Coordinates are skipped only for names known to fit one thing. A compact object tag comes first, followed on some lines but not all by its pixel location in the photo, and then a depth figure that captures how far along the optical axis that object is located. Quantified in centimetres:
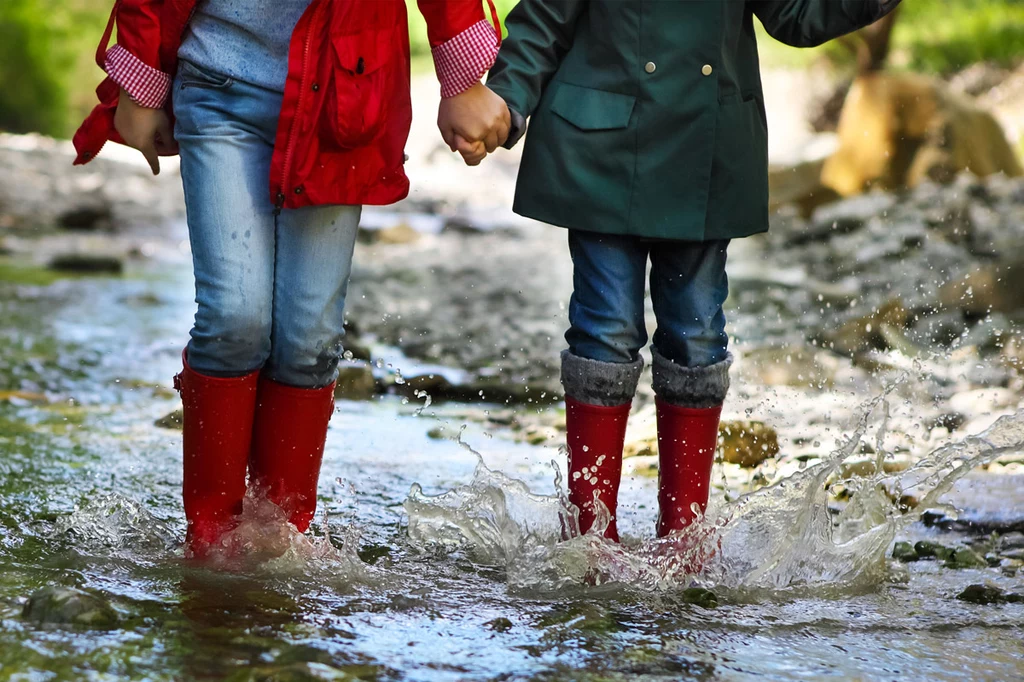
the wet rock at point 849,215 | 2039
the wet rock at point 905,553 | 534
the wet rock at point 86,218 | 2106
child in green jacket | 487
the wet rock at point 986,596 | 471
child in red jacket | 433
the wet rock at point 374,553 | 487
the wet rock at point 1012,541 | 555
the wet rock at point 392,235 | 2144
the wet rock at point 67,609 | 378
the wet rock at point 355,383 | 866
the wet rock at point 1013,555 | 536
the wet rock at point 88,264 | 1567
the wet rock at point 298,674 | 345
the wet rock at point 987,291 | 1271
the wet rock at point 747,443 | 711
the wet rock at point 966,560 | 522
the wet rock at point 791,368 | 947
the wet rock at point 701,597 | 450
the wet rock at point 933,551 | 534
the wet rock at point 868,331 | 1118
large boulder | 2259
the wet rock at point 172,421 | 738
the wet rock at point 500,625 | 407
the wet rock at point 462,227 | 2366
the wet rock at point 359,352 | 964
